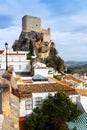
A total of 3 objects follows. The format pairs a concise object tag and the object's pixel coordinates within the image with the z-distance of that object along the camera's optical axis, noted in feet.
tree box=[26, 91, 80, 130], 24.58
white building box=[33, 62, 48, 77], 55.10
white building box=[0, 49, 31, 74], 77.19
